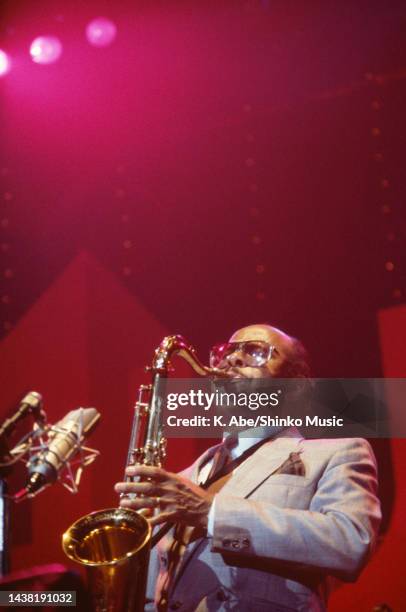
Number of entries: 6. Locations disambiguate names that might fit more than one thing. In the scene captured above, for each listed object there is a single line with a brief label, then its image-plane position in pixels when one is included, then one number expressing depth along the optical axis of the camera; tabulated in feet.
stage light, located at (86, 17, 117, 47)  14.62
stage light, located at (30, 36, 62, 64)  14.82
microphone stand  8.27
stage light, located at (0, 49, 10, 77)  15.03
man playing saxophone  7.15
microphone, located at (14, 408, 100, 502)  9.18
